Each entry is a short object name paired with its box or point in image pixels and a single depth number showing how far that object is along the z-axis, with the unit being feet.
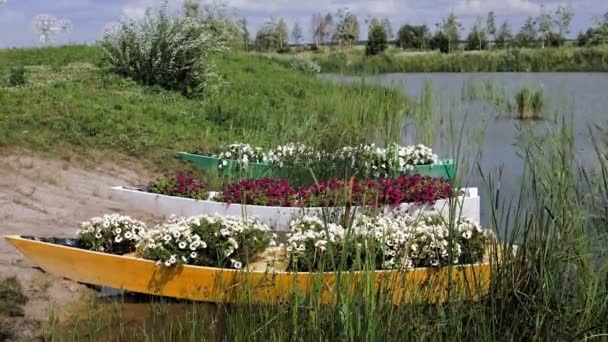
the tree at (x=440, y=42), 168.12
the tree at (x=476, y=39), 170.91
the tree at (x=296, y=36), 196.44
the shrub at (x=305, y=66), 87.66
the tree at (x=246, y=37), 147.58
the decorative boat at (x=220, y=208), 25.00
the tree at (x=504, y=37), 167.63
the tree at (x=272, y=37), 177.47
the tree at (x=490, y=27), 164.55
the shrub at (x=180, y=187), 27.32
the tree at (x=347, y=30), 165.58
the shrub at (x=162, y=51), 52.26
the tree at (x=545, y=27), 149.82
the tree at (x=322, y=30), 178.29
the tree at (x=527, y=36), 156.76
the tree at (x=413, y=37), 180.04
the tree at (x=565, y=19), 143.20
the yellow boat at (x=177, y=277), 13.01
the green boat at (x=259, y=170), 31.07
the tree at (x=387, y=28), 178.74
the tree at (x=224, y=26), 78.38
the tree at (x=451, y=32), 162.61
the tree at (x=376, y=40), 161.48
